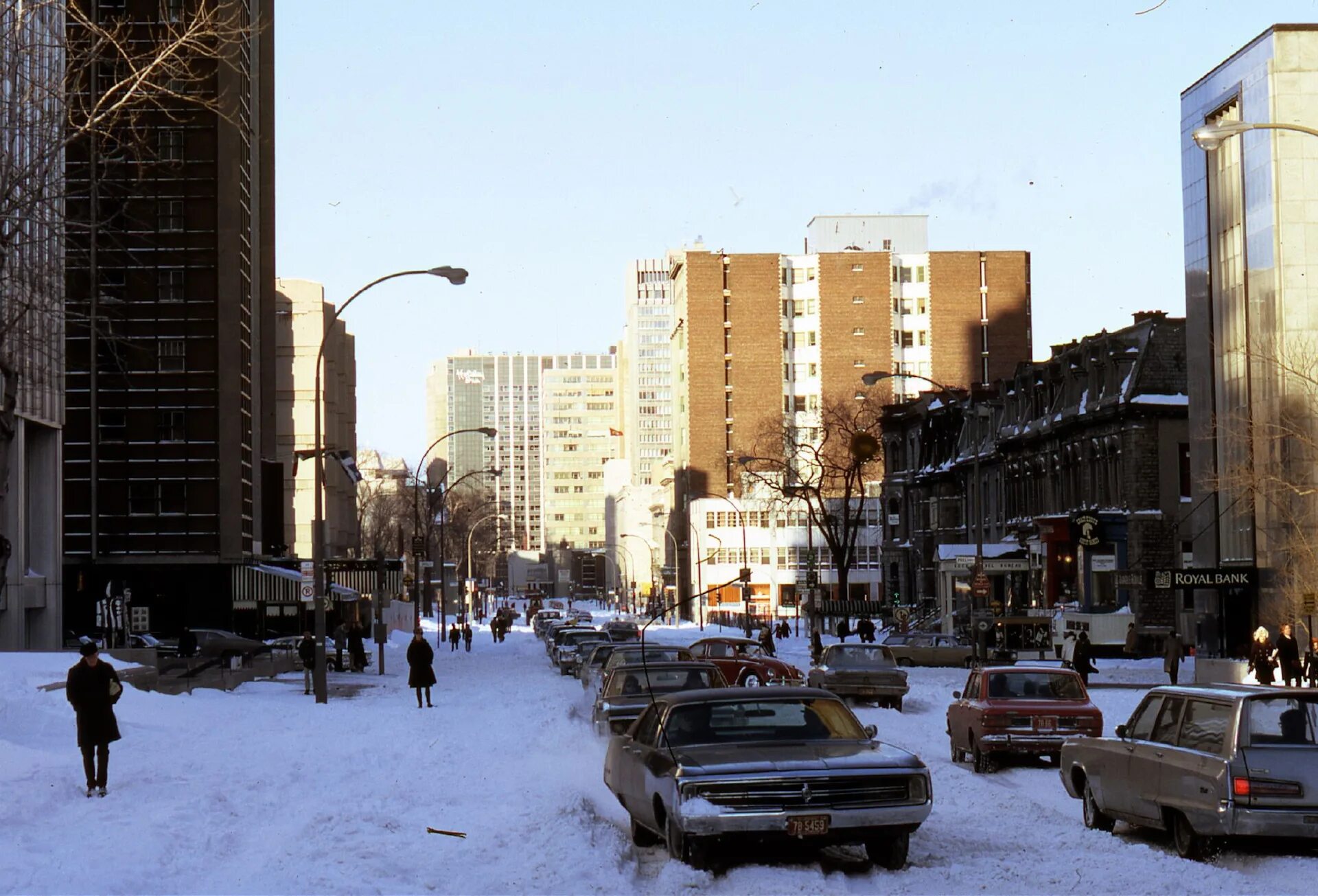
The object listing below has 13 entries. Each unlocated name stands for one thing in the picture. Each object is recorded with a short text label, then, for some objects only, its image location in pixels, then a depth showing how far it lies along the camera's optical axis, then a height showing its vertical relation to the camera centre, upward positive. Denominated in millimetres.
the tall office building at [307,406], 112875 +8131
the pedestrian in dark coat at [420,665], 35719 -3021
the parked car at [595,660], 39000 -3286
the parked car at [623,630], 60312 -4095
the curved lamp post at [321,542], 35875 -400
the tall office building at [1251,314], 51500 +6334
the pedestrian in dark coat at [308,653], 42969 -3332
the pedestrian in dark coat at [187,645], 46812 -3314
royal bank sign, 53312 -2190
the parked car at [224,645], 52938 -3809
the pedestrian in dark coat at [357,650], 53281 -3994
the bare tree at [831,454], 79500 +3283
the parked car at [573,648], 50750 -4044
